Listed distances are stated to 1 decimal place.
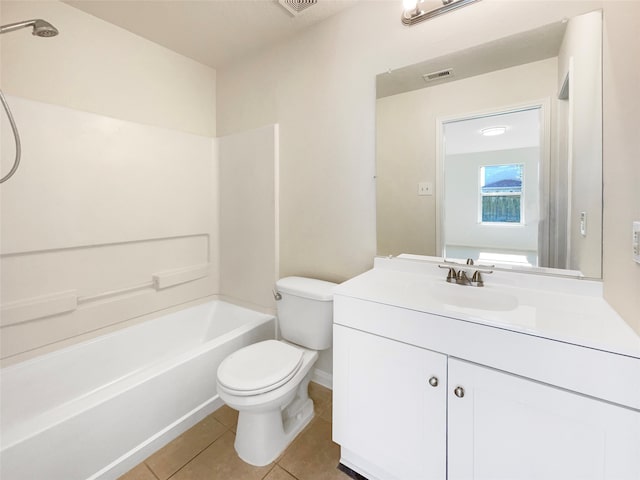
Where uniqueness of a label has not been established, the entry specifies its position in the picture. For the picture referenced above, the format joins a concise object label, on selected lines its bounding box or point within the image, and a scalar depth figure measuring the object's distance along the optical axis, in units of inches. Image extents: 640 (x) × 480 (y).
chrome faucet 51.0
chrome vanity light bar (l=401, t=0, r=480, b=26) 52.2
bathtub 42.9
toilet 50.5
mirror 44.3
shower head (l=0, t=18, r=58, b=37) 49.3
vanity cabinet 30.1
